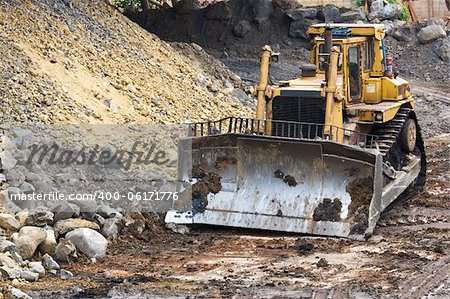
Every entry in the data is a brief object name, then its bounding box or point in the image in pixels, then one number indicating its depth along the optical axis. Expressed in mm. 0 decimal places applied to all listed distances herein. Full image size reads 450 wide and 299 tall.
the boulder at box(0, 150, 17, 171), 12891
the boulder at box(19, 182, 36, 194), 12438
